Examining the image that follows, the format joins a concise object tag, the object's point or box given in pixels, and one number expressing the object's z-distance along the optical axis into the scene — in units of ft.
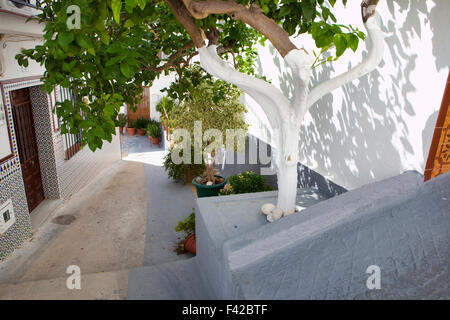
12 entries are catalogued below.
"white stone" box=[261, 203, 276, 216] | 13.14
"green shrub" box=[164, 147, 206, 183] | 28.22
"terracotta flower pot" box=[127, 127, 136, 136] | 47.65
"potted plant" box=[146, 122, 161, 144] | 42.29
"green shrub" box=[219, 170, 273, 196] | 19.75
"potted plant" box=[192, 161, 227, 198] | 24.08
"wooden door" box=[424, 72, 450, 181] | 10.14
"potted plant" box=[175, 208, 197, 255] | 17.45
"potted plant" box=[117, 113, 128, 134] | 46.50
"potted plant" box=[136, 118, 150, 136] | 47.57
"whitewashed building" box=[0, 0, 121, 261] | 16.43
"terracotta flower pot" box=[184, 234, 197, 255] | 17.31
